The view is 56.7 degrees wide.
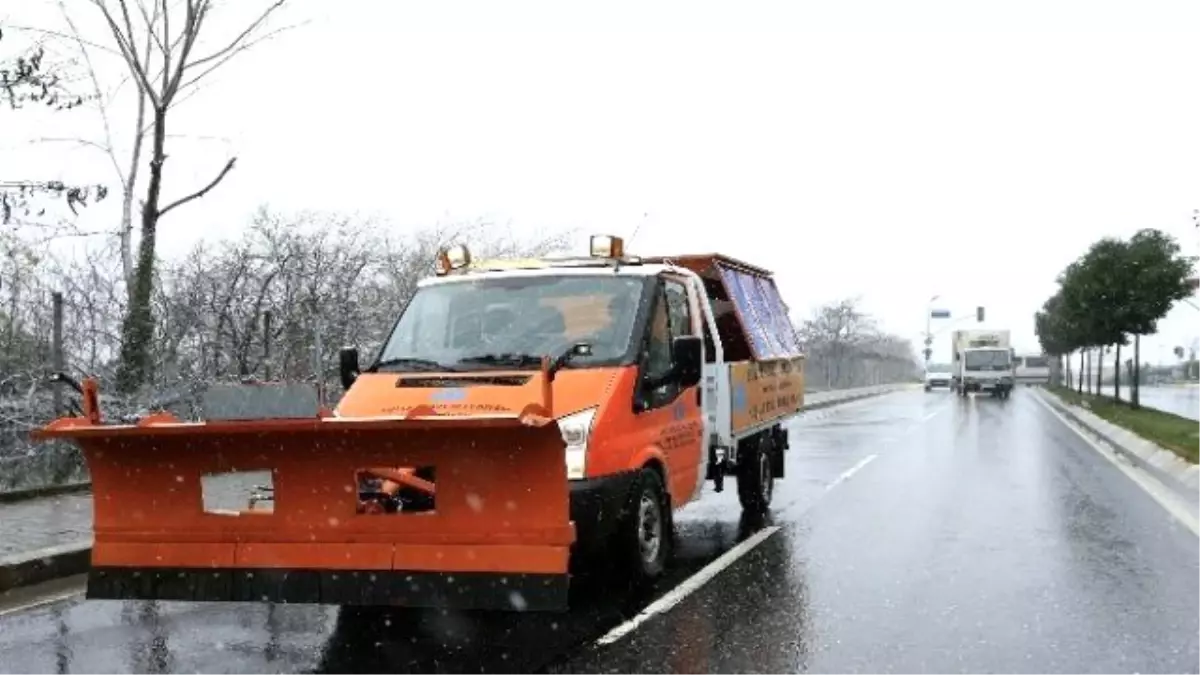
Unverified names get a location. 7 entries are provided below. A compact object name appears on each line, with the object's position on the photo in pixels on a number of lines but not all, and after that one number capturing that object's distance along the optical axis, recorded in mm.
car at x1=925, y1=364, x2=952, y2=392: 67312
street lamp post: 90775
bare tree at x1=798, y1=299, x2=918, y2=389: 66875
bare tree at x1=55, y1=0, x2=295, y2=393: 19516
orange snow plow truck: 5391
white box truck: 52125
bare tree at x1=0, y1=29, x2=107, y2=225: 11328
